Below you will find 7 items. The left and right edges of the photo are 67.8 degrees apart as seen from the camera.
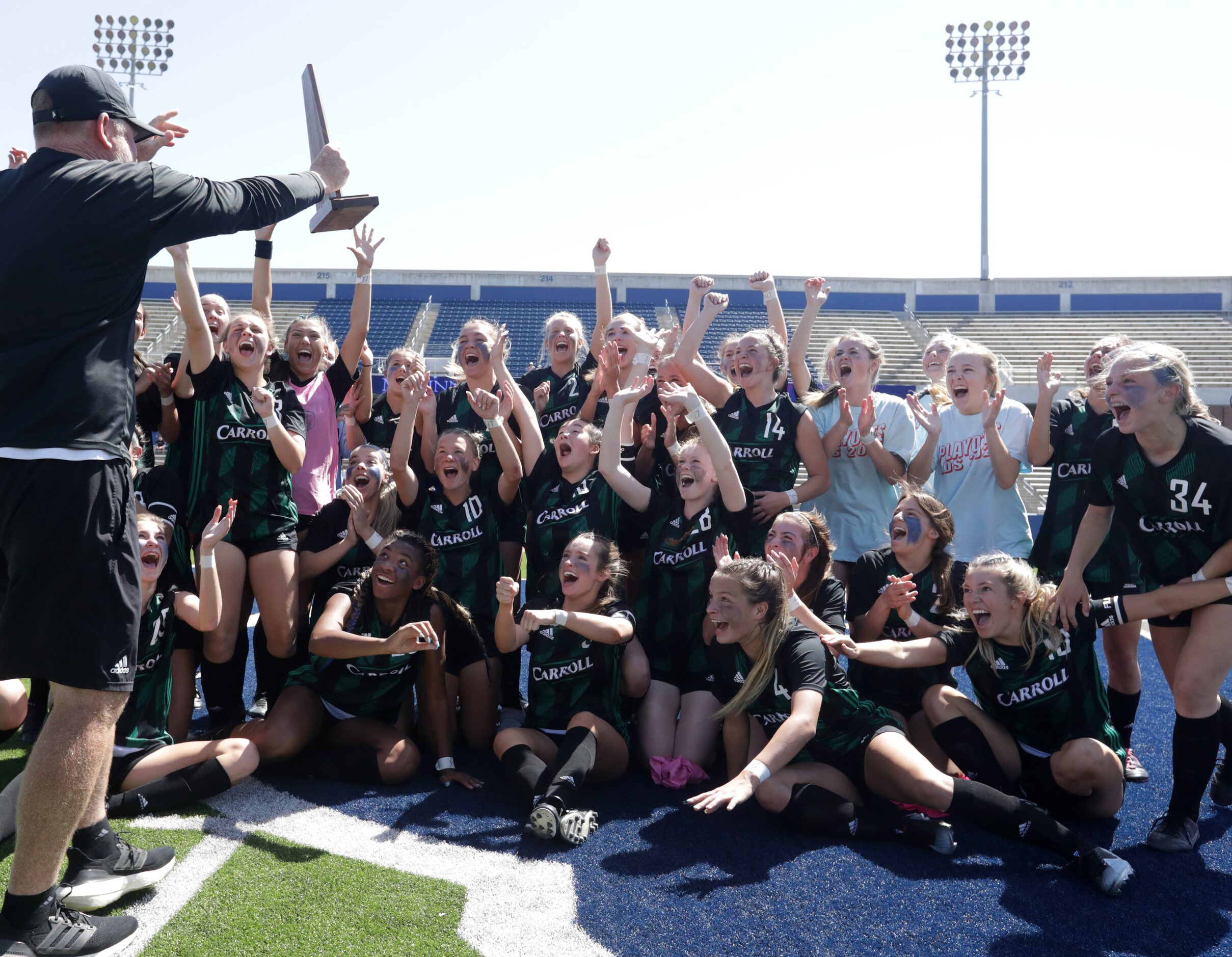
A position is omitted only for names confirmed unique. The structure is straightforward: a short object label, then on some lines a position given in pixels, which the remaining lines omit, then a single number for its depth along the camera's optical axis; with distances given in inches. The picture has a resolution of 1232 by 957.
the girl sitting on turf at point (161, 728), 143.9
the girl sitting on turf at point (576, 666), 155.1
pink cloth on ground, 161.6
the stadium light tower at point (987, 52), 1256.8
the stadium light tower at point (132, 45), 1108.5
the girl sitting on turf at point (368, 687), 160.1
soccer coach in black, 91.3
